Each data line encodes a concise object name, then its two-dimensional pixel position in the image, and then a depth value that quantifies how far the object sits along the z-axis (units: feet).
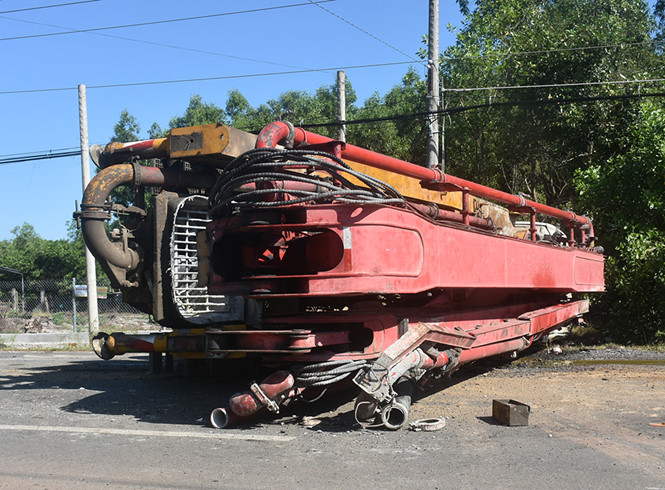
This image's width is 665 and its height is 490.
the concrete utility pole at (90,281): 59.62
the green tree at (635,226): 44.86
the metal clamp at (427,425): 19.67
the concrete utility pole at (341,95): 62.44
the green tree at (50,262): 166.81
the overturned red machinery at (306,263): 19.65
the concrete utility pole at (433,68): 51.83
